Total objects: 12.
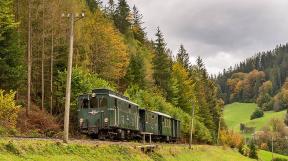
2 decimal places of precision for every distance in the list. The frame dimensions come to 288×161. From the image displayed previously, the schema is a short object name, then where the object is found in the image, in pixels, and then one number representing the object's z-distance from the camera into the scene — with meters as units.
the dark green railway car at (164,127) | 58.71
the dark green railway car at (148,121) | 50.28
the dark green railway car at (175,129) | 68.31
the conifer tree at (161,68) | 101.38
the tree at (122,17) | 108.93
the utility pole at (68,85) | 27.42
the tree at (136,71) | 84.00
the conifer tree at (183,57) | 138.31
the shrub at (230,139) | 129.62
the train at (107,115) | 37.69
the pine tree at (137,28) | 128.50
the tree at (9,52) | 41.53
